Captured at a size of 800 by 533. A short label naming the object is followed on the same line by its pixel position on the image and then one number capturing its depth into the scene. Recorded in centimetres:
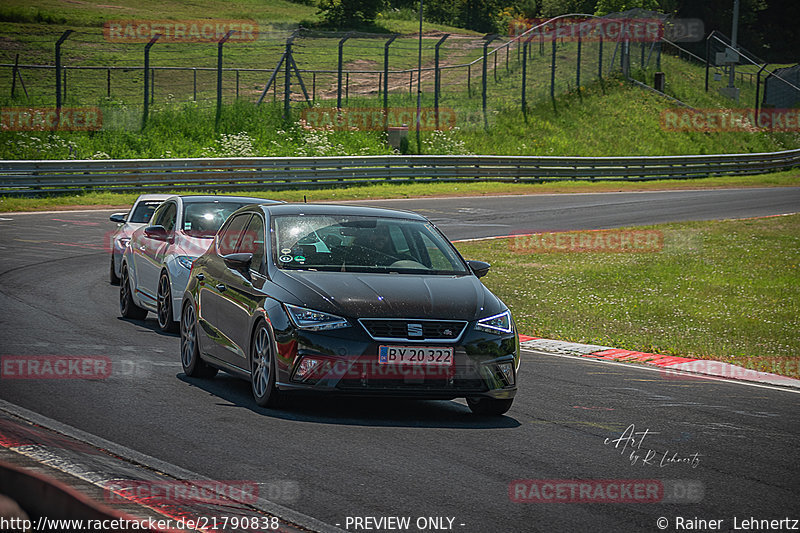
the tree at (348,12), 9381
